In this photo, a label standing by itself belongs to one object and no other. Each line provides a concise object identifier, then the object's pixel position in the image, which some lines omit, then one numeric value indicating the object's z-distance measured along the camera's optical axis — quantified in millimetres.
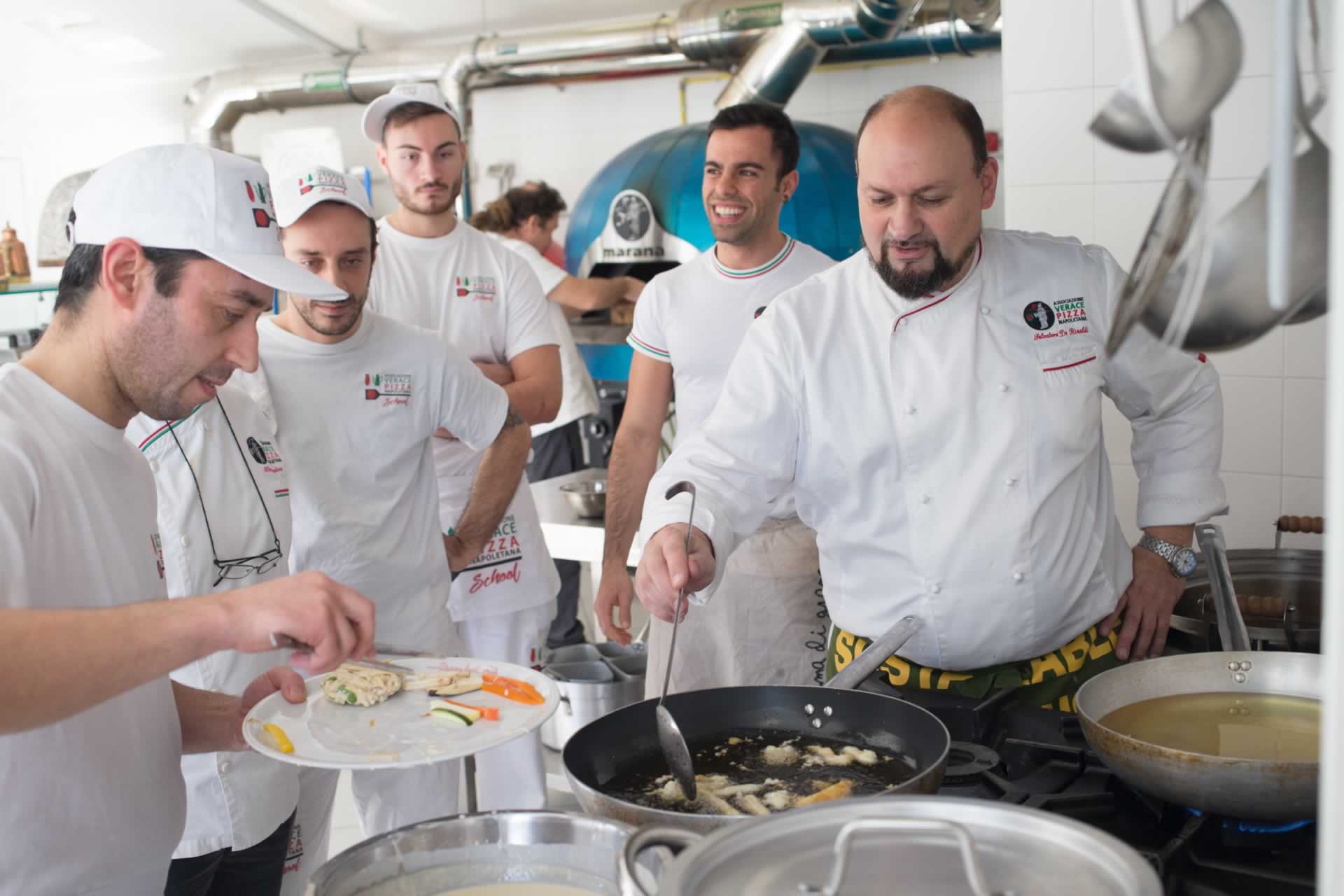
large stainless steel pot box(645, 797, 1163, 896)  853
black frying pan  1375
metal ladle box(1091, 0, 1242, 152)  745
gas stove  1144
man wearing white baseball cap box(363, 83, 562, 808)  3062
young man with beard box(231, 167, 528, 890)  2396
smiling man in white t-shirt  2818
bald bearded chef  1901
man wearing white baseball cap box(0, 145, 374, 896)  1159
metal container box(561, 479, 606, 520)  3752
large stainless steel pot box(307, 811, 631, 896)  1128
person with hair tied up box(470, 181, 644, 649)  4887
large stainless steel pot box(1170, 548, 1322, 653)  2002
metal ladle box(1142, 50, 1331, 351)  801
